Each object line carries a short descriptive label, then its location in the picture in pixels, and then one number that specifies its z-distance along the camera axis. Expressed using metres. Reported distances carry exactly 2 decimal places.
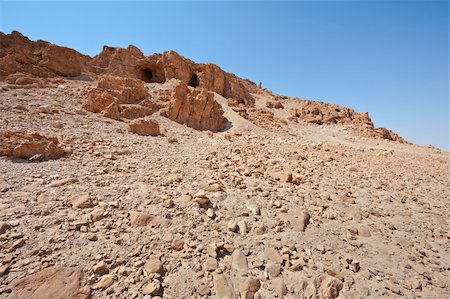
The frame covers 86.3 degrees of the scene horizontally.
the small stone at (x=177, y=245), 3.56
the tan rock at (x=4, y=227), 3.33
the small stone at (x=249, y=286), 3.02
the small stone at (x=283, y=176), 6.21
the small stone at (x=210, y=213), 4.31
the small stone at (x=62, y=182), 4.70
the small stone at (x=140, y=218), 3.93
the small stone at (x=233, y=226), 4.08
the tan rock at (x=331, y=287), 3.07
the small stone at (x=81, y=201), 4.10
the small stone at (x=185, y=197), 4.71
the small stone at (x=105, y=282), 2.87
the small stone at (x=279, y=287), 3.07
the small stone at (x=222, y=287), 2.97
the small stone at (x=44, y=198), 4.14
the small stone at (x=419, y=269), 3.59
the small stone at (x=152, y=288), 2.85
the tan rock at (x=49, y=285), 2.74
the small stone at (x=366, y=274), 3.42
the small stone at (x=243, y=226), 4.09
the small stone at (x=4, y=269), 2.82
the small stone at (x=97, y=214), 3.85
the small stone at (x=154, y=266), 3.15
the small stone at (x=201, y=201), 4.61
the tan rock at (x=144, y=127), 10.28
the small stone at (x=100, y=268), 3.03
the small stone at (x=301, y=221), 4.32
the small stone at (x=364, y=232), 4.39
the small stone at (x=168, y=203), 4.43
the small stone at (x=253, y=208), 4.63
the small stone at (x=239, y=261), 3.39
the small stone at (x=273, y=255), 3.54
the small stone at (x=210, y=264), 3.29
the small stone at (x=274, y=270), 3.32
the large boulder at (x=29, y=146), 5.86
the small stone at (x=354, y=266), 3.52
